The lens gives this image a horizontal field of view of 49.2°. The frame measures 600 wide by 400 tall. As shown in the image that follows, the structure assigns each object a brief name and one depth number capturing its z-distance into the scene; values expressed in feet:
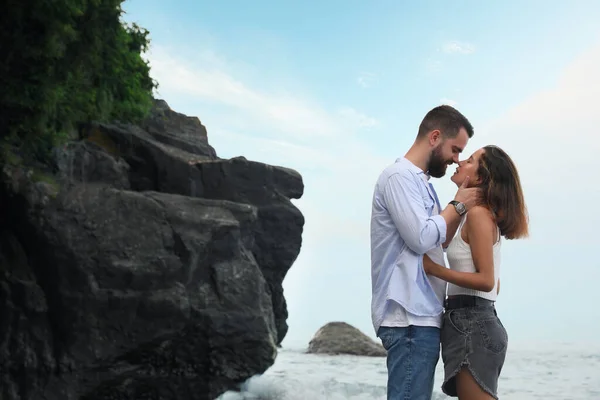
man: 12.44
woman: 12.75
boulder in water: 90.17
